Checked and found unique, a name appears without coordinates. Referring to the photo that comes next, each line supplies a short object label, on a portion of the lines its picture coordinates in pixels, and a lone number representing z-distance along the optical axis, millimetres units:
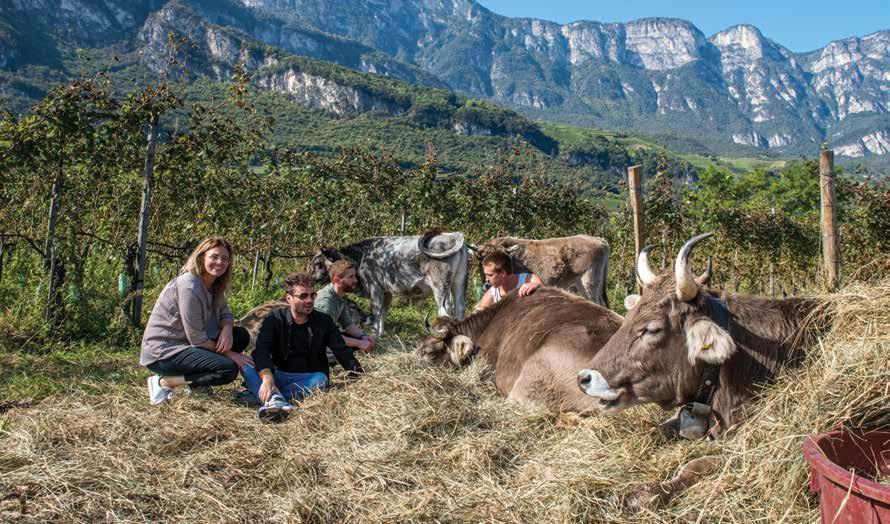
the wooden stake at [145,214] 7734
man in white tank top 6438
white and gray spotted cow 9281
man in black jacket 5289
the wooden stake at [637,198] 8898
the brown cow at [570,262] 10547
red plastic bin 2152
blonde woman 5156
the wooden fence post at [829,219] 6645
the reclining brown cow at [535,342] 4618
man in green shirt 6309
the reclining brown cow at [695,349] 3512
